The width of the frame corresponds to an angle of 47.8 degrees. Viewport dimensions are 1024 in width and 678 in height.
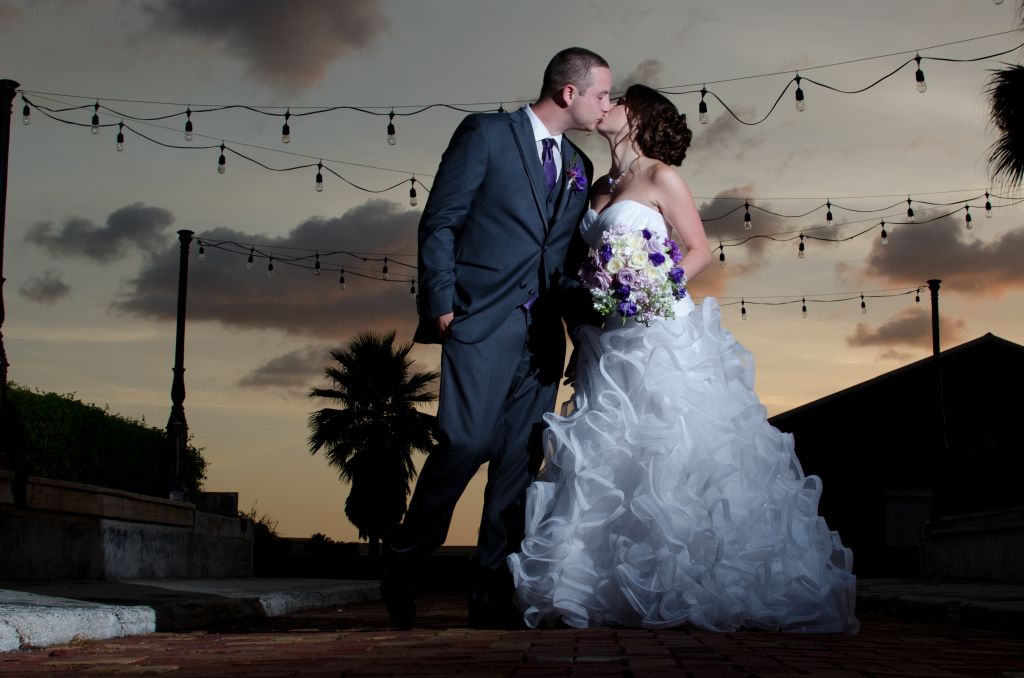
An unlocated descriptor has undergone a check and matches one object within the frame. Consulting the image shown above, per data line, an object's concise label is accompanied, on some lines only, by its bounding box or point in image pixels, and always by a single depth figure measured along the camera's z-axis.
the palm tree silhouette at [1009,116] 18.06
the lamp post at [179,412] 20.08
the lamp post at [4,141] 11.99
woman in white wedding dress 4.91
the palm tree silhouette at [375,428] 34.97
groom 5.19
